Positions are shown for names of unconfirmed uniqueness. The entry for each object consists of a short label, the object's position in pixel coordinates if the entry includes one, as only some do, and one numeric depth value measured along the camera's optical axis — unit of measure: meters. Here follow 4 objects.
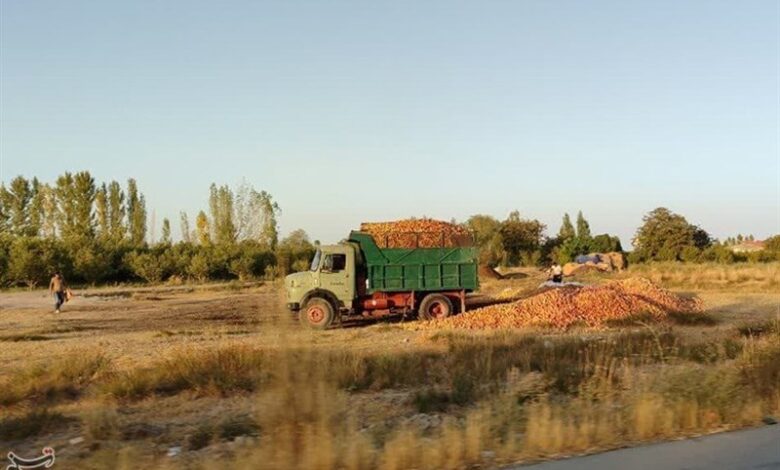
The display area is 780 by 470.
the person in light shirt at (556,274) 35.75
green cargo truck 23.55
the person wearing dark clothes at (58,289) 30.39
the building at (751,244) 135.10
